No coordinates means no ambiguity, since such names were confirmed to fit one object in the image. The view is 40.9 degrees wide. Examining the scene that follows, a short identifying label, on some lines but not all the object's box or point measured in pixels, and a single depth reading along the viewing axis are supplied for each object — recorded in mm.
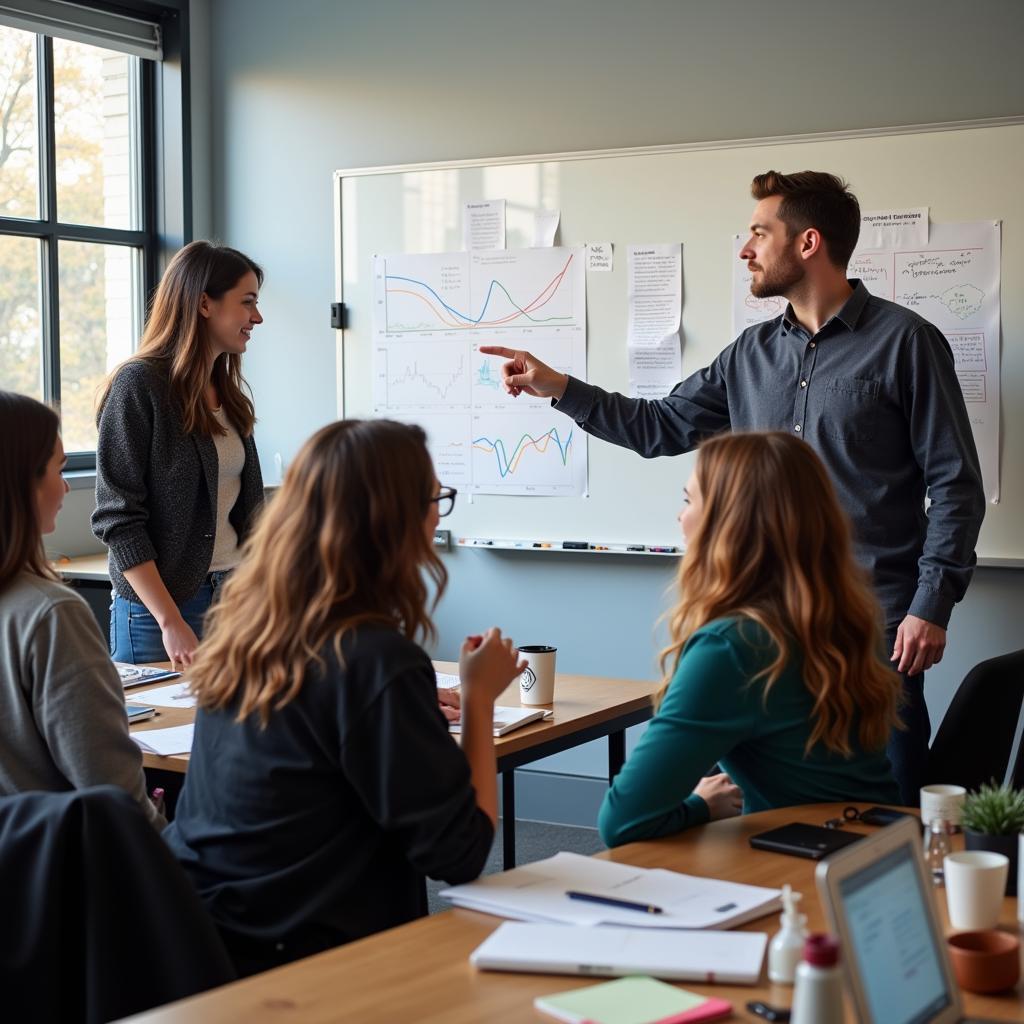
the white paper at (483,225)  4324
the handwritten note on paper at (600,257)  4168
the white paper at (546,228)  4238
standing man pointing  2814
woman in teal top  1781
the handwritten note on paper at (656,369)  4090
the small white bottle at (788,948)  1281
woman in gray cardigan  2959
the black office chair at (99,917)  1411
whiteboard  3652
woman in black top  1566
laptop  1038
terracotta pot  1266
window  4535
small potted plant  1550
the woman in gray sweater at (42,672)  1826
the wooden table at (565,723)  2301
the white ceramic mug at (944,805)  1685
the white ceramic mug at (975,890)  1402
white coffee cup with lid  2559
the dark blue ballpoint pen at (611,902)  1465
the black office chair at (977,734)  2432
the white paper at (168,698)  2590
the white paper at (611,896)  1445
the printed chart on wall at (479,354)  4258
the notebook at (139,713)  2436
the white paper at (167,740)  2217
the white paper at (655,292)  4070
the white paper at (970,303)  3646
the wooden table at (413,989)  1227
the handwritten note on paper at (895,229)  3721
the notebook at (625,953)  1293
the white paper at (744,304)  3936
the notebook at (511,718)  2354
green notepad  1194
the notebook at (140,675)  2766
